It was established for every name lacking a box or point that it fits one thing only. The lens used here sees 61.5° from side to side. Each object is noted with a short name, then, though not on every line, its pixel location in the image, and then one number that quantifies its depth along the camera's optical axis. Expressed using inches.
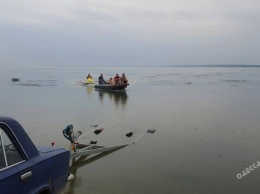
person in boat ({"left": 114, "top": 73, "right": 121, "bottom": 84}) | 860.1
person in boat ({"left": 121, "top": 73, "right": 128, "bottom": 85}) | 860.1
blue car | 94.6
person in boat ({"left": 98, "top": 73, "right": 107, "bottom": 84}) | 919.5
